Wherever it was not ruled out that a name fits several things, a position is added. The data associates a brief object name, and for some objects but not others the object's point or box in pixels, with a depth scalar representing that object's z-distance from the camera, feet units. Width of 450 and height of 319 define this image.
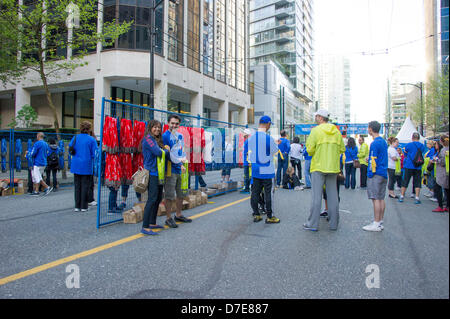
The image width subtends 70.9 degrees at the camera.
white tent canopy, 50.57
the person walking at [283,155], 35.17
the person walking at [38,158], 31.45
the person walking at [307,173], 33.19
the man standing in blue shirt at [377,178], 16.63
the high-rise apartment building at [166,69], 79.71
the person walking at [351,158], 36.76
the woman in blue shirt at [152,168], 15.66
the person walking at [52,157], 33.53
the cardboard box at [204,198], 25.22
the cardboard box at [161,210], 20.61
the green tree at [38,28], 45.80
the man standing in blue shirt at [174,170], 17.22
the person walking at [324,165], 16.53
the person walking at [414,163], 26.81
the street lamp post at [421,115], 118.45
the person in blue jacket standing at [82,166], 22.46
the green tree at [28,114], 73.41
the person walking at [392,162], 29.48
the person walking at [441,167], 21.31
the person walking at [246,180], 32.09
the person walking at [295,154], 38.29
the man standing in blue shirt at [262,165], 18.44
